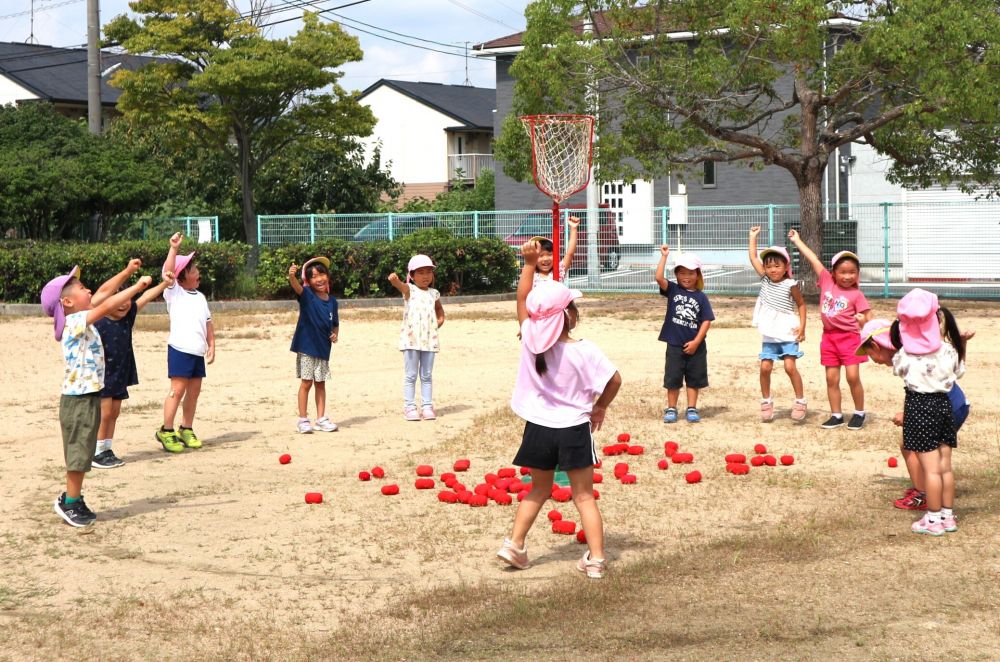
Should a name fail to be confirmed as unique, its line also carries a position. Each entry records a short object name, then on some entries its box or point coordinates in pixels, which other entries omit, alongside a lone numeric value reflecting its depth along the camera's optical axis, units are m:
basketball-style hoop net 10.51
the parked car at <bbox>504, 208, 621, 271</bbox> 28.62
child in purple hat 7.40
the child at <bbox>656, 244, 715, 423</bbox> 10.97
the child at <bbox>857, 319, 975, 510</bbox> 7.26
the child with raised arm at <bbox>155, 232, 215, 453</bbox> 9.89
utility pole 31.52
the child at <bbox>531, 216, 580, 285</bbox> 8.99
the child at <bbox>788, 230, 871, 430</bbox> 10.15
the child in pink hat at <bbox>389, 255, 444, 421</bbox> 11.18
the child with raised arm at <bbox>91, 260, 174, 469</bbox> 9.23
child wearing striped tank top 10.71
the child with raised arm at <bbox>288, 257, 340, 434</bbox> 10.68
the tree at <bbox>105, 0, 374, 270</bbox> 31.48
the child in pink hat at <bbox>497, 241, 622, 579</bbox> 6.28
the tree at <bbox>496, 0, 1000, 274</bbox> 19.69
